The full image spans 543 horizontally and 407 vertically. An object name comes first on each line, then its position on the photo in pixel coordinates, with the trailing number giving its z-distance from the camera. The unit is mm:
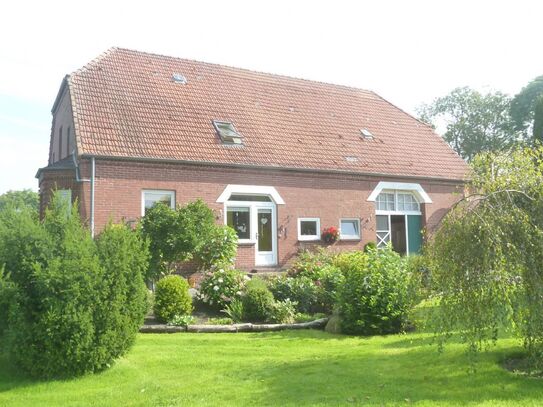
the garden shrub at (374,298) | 10773
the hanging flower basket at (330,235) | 19297
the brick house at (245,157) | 16344
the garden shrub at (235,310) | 12352
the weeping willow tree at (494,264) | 6484
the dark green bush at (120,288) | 7832
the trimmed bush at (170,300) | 11883
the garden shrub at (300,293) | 13312
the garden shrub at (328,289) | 13297
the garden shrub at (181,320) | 11522
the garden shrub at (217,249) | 15805
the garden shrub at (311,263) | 15134
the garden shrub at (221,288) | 13258
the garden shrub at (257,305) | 12273
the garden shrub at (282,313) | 12148
